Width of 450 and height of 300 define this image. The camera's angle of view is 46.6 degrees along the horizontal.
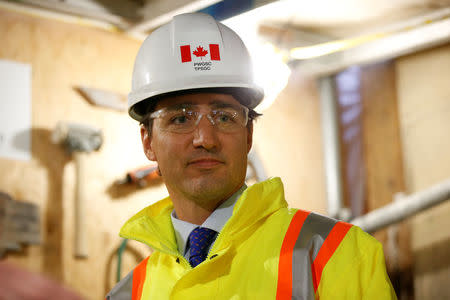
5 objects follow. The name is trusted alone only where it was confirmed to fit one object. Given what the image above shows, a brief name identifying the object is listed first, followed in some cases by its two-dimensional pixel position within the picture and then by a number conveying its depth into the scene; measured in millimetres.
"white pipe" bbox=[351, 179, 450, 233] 2781
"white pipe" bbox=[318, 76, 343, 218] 3441
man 1181
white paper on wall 2295
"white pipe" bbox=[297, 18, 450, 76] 2939
